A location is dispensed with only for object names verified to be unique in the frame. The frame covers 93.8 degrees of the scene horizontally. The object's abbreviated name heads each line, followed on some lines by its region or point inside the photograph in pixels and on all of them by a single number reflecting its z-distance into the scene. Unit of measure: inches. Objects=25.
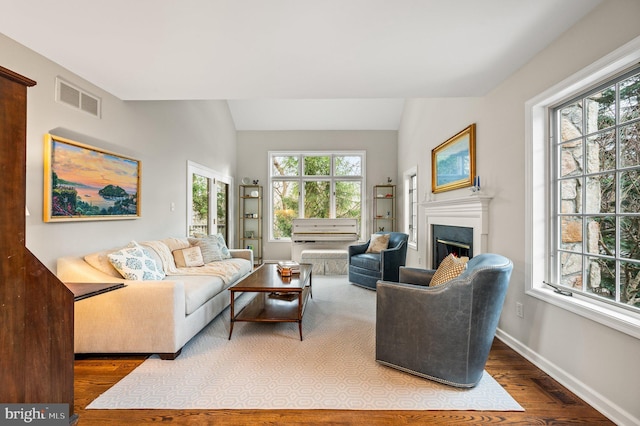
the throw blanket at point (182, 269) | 134.3
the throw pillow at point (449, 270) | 88.5
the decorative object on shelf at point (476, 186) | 121.6
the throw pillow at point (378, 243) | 197.6
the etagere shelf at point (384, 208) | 262.1
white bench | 217.2
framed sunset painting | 94.9
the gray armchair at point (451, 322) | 74.7
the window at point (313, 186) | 267.4
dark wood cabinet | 38.0
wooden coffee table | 107.8
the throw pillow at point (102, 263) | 101.8
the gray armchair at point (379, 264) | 171.9
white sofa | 91.1
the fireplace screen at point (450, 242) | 132.9
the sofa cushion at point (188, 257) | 147.5
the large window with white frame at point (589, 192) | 67.1
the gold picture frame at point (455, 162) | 130.9
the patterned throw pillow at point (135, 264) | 101.0
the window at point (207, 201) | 189.0
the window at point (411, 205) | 215.6
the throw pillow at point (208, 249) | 162.6
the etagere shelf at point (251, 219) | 265.7
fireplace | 117.5
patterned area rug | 71.4
